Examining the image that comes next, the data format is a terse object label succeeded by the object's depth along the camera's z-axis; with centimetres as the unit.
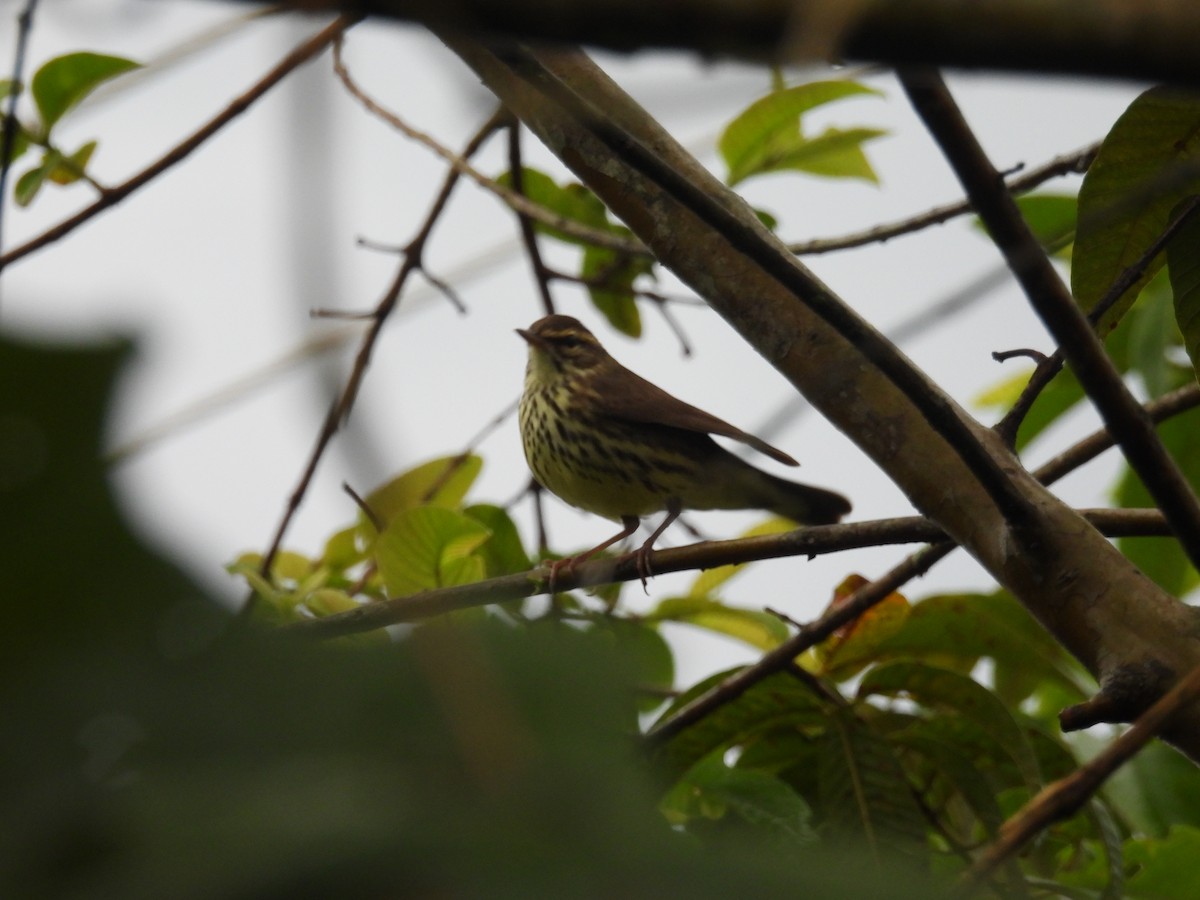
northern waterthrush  1242
